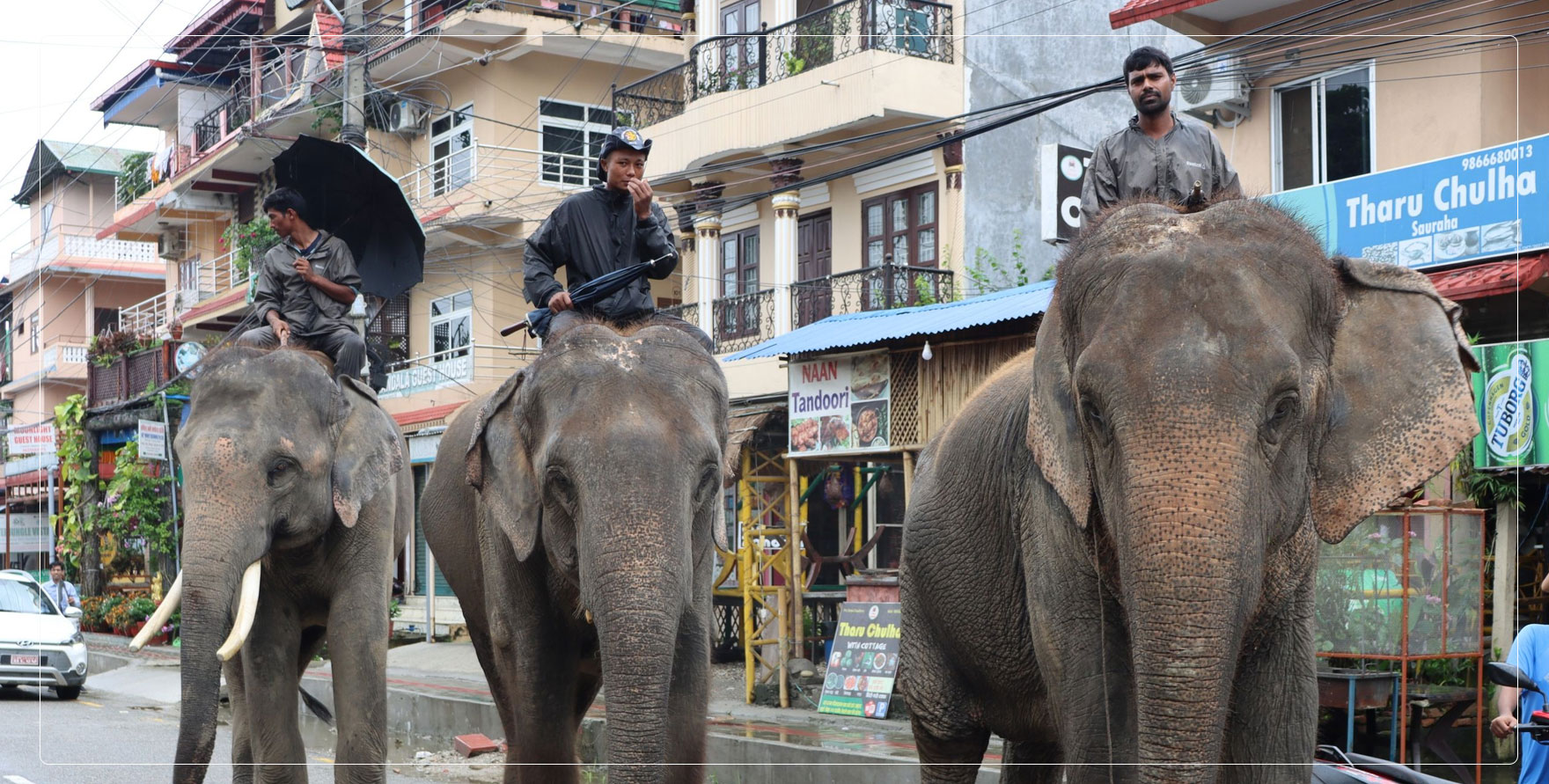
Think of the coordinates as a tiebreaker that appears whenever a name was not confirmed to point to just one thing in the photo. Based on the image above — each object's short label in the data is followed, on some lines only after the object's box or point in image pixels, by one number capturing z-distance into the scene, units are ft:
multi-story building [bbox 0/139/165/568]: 113.80
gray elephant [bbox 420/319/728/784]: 16.55
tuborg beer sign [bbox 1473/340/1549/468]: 33.50
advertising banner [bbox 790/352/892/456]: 47.91
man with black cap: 22.09
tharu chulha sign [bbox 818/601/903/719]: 46.39
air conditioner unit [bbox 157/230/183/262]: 137.69
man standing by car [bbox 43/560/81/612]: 82.28
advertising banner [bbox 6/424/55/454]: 65.47
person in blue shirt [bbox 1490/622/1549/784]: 22.39
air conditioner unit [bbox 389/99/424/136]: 102.32
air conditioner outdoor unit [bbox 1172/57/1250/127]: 53.47
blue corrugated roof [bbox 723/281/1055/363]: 41.86
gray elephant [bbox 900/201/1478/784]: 11.91
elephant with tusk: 22.67
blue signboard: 39.29
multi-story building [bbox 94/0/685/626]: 93.97
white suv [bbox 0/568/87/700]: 65.26
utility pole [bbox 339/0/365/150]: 55.11
